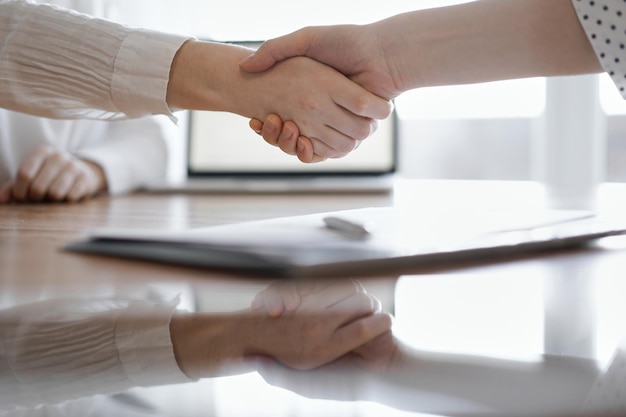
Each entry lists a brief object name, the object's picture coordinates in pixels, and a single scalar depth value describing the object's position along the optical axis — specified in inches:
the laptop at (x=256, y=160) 62.3
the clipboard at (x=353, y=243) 29.3
